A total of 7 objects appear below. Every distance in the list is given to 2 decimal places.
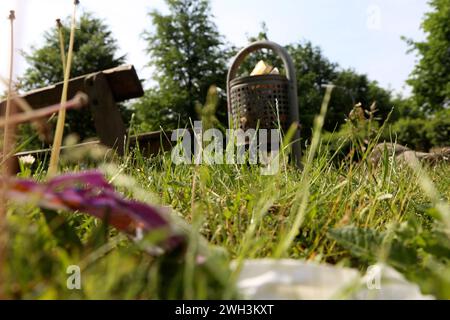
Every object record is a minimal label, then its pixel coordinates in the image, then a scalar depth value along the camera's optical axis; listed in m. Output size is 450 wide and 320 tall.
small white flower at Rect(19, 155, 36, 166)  2.03
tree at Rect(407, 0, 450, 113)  23.22
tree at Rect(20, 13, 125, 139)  28.31
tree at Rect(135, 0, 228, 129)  26.44
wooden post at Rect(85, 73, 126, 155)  4.43
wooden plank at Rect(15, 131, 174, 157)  4.51
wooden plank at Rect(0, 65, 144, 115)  4.41
